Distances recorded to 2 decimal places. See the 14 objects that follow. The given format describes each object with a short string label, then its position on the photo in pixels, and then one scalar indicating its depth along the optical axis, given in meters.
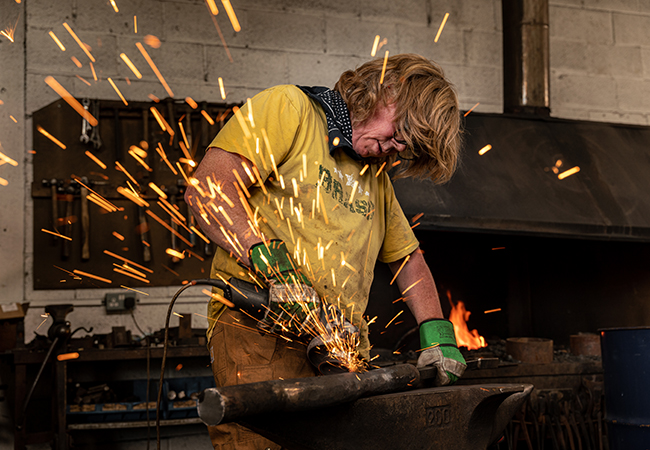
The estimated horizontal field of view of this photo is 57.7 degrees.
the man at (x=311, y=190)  1.40
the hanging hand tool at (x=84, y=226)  3.12
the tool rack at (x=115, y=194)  3.15
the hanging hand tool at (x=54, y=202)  3.10
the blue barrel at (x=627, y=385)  2.38
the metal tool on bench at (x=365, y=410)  0.94
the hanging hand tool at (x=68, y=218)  3.12
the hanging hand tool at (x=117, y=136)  3.26
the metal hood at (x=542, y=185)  2.80
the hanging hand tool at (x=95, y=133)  3.23
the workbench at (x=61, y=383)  2.66
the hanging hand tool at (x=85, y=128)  3.21
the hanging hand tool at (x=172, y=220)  3.27
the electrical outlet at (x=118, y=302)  3.18
